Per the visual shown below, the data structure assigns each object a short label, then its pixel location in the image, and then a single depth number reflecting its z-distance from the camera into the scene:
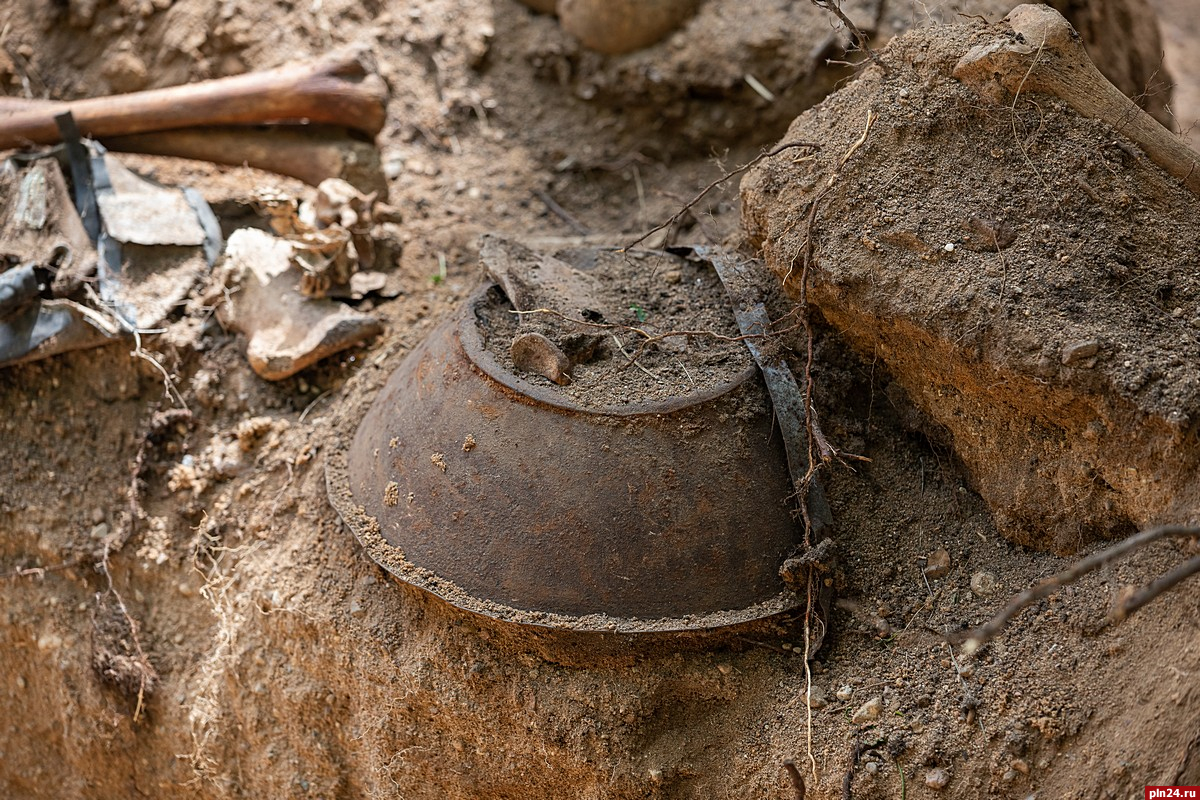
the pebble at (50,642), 2.89
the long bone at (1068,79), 1.97
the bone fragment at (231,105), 3.31
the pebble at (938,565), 2.13
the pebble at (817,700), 2.04
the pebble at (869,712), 1.98
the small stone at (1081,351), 1.81
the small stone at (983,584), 2.06
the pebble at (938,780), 1.87
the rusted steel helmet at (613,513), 2.08
